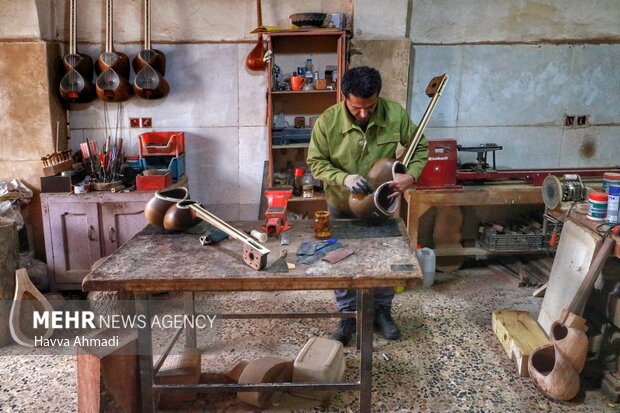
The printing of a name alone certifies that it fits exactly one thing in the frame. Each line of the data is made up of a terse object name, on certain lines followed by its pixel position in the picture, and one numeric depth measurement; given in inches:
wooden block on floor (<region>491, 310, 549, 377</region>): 110.3
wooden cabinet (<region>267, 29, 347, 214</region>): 162.7
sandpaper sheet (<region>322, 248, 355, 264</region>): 86.8
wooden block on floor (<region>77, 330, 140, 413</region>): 83.4
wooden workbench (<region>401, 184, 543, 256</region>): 155.9
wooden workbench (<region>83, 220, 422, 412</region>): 79.5
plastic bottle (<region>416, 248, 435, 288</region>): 157.8
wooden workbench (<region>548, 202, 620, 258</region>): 103.0
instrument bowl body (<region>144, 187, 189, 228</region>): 98.4
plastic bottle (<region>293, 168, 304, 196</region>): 167.3
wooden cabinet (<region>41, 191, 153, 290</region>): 150.4
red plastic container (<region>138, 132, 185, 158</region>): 163.3
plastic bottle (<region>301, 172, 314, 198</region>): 166.1
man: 116.7
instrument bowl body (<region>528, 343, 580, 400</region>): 99.1
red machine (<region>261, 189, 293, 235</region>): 101.0
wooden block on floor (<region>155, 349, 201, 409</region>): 99.3
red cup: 164.2
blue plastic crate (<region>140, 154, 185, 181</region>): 163.9
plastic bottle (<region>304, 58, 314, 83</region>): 169.6
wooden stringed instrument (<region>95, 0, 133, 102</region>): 163.2
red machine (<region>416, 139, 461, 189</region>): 152.3
